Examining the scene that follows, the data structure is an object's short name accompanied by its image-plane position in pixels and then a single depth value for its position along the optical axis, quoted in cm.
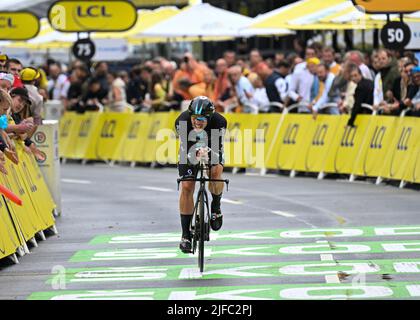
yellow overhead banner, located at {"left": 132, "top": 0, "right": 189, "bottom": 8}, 4734
